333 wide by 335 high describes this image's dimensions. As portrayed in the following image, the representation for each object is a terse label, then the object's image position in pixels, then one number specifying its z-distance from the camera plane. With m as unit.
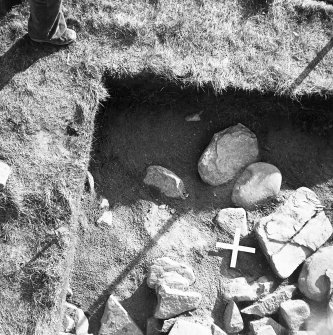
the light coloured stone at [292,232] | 4.76
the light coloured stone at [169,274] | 4.56
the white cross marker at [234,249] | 4.79
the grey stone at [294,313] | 4.57
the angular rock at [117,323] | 4.48
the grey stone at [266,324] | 4.53
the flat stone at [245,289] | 4.66
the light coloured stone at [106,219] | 4.77
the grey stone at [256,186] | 4.98
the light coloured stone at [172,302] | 4.43
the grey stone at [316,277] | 4.68
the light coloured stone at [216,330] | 4.50
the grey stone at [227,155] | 4.96
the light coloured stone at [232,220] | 4.92
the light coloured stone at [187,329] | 4.38
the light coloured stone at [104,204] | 4.82
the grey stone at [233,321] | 4.54
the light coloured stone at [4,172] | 4.34
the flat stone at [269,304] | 4.62
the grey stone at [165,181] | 4.91
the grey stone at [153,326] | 4.48
